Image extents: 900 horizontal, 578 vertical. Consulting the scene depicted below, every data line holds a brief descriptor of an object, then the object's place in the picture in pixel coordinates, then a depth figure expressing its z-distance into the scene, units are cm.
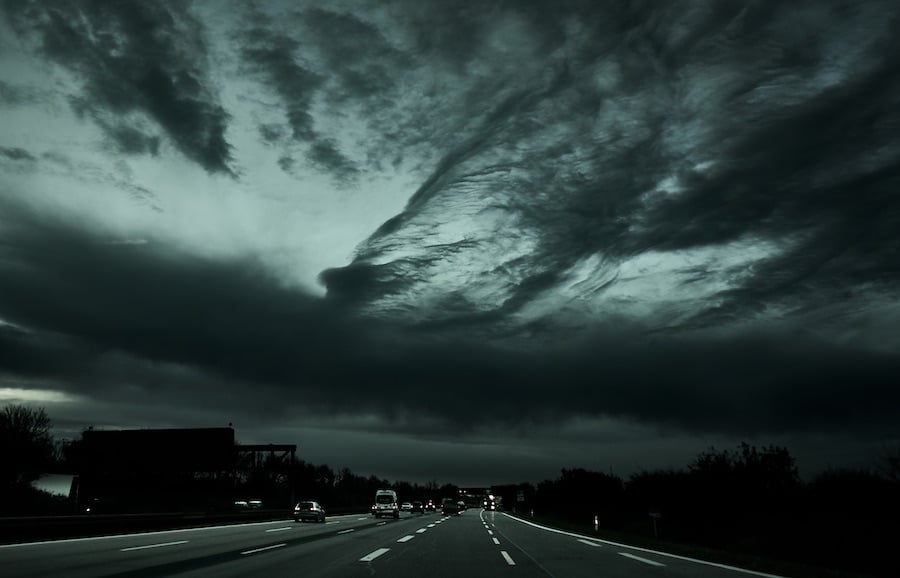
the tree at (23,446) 5716
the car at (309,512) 4994
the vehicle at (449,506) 8406
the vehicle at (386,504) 6377
